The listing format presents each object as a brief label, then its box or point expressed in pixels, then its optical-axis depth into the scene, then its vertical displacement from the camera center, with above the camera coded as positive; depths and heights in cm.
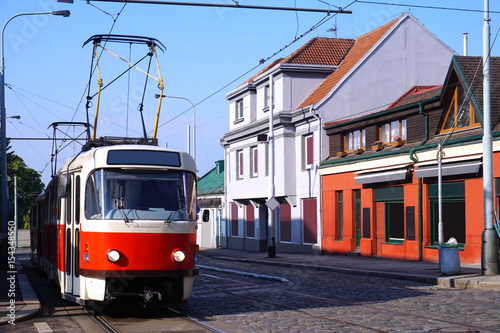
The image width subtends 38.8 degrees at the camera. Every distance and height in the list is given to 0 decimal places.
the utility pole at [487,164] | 1912 +97
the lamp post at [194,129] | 5000 +515
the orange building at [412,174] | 2394 +102
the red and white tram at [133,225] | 1184 -37
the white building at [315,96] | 3566 +552
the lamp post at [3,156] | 2523 +180
